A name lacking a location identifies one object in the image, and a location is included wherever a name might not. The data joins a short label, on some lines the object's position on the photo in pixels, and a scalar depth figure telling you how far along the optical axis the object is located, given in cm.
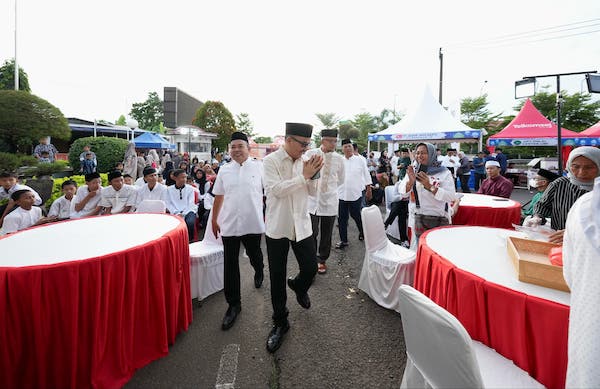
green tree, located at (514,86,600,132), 1919
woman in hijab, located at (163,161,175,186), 641
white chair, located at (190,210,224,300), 325
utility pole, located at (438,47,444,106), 1675
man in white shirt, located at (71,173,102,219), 452
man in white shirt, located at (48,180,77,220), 469
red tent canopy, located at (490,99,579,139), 1257
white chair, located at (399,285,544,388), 113
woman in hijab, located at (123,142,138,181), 1025
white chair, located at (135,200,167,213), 390
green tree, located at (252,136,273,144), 6106
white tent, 945
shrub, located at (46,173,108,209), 711
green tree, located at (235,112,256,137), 4725
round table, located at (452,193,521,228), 412
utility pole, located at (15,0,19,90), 1490
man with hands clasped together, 235
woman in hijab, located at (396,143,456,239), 311
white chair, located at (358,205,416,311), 302
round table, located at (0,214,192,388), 174
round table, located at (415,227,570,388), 144
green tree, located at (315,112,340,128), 4368
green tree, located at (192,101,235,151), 3459
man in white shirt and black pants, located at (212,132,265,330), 282
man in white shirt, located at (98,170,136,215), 455
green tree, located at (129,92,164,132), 5410
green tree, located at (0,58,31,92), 2170
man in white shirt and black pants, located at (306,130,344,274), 372
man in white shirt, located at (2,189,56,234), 385
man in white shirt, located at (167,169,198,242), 505
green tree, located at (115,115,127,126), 3606
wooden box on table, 156
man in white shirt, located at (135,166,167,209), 480
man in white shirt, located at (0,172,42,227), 456
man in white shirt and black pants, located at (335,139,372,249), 499
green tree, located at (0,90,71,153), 912
